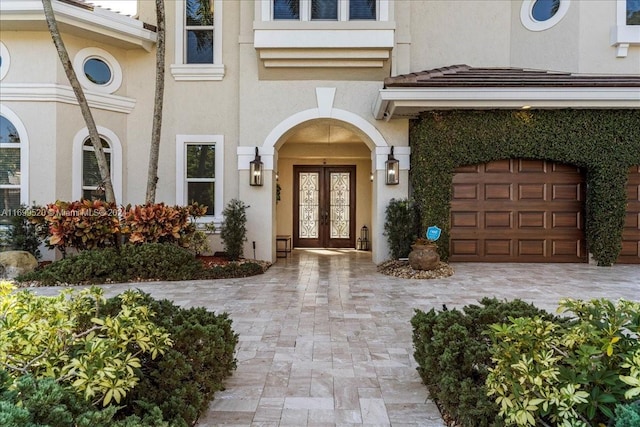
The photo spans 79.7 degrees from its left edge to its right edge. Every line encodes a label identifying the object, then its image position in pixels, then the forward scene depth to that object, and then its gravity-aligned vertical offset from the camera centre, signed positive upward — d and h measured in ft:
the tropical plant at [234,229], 29.04 -1.26
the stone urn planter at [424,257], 25.35 -2.90
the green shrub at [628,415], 5.15 -2.80
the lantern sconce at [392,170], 29.78 +3.36
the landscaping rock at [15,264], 23.02 -3.15
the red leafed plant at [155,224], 24.34 -0.74
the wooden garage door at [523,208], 29.68 +0.42
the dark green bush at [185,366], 7.46 -3.38
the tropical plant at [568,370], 5.91 -2.55
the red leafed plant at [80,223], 23.35 -0.68
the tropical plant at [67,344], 6.04 -2.33
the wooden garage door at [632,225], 29.01 -0.86
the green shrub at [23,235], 26.11 -1.57
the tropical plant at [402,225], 28.78 -0.90
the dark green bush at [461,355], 7.46 -3.25
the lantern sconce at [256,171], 29.99 +3.27
